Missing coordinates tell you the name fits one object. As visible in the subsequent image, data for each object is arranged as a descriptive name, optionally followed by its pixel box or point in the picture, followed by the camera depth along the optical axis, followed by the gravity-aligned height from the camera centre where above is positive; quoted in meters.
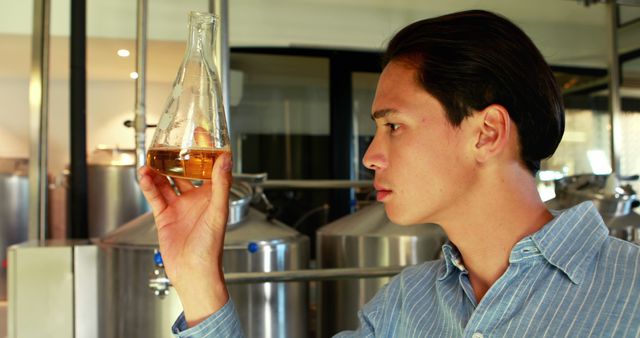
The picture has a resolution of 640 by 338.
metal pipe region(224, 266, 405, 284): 1.46 -0.24
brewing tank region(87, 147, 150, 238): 3.57 -0.13
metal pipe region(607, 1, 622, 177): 2.82 +0.38
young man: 0.75 -0.03
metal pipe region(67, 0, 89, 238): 2.36 +0.24
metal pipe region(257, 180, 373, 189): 2.36 -0.03
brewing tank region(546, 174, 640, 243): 2.51 -0.10
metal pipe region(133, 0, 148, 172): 1.98 +0.28
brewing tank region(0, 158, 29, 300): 3.50 -0.21
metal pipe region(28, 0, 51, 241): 2.35 +0.25
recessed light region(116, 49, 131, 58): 3.80 +0.75
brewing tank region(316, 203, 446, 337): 2.09 -0.26
